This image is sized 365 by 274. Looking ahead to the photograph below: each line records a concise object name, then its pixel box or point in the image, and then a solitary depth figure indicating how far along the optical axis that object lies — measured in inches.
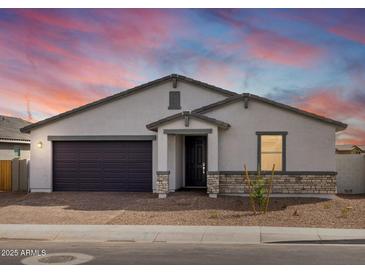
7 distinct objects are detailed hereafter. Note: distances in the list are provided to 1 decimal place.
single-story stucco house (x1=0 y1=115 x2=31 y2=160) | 1255.5
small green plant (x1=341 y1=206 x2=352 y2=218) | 634.8
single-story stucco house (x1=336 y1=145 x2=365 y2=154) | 1691.7
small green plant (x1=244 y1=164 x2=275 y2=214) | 659.4
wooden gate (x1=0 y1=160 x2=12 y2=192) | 1006.4
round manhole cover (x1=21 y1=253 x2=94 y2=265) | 393.4
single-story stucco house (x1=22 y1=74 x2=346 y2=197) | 818.2
